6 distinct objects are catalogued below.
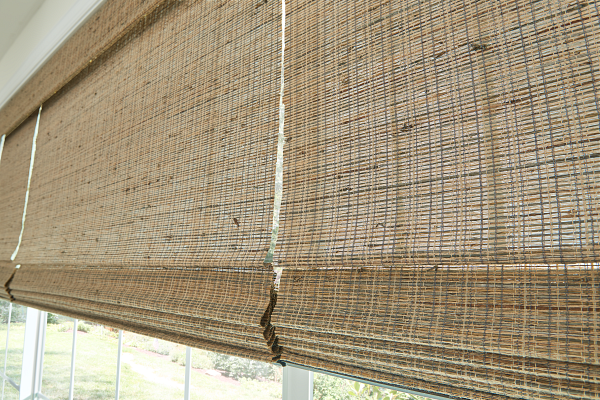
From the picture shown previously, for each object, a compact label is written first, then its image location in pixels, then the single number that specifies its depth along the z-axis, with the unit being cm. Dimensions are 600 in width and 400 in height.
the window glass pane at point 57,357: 205
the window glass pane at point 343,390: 84
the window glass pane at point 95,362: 174
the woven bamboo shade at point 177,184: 85
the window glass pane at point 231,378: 106
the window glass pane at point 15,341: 237
